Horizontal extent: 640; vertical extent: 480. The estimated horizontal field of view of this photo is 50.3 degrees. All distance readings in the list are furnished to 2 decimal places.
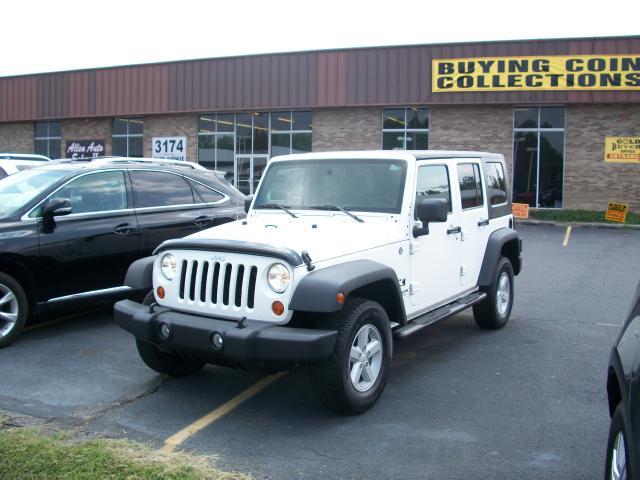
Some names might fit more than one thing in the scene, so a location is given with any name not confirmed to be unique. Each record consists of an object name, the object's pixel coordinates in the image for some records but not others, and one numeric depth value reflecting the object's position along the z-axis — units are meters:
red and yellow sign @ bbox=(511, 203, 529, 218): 19.31
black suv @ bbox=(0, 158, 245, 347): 6.51
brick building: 19.92
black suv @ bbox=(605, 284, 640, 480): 2.57
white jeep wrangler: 4.47
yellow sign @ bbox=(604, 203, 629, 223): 18.99
